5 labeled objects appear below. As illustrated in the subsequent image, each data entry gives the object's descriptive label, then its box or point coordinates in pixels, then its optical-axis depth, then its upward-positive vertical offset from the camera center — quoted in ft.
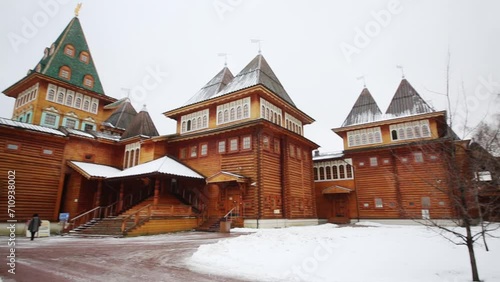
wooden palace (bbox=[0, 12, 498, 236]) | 66.44 +13.78
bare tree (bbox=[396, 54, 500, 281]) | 20.10 +1.75
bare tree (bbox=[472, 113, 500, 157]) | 31.04 +10.67
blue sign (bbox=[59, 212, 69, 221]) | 66.18 -2.18
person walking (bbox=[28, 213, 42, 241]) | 49.89 -3.22
